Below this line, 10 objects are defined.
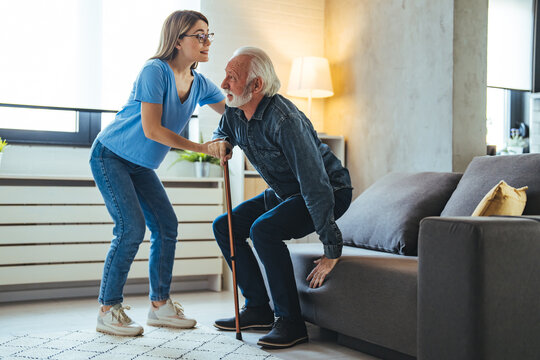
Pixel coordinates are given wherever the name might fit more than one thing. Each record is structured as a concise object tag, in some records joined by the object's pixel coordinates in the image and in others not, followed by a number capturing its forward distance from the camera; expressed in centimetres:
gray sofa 159
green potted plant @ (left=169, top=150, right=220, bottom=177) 376
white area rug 210
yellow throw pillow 207
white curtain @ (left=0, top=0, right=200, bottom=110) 355
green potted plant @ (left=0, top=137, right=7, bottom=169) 331
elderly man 215
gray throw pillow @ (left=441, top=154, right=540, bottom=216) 220
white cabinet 318
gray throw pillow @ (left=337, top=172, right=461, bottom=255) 250
